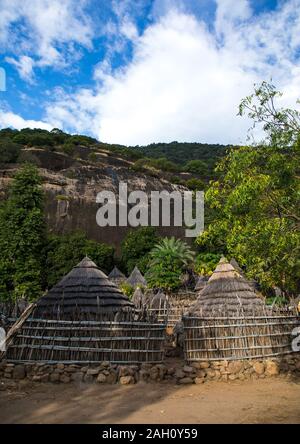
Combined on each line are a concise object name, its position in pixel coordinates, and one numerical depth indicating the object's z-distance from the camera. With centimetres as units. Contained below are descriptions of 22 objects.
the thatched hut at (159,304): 1644
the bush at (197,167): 5820
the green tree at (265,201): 757
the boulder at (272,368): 1080
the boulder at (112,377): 948
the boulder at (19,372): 943
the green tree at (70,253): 3000
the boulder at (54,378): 945
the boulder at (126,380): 943
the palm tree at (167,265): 2627
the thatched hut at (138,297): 1692
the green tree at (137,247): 3369
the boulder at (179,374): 1002
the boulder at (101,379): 940
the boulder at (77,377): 947
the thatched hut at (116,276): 2755
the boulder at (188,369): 1020
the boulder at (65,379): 943
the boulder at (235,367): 1053
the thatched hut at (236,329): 1072
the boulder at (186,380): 995
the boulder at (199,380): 1006
